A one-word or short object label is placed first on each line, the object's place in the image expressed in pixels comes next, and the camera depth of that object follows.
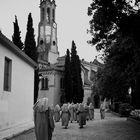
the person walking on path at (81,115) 12.36
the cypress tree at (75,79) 32.32
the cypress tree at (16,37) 18.54
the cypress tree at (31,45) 19.69
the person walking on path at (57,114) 17.83
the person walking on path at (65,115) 12.64
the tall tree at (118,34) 7.86
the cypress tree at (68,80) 31.69
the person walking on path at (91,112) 18.81
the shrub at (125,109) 21.77
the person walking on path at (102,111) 19.43
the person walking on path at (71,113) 17.12
